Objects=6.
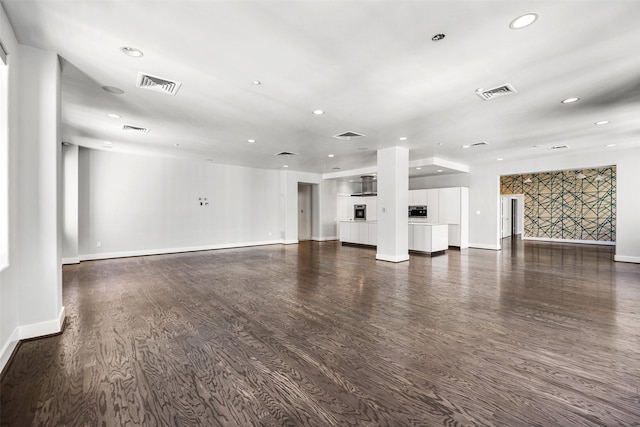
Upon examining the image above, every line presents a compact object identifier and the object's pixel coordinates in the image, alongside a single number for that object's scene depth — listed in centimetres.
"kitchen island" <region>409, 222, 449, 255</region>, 779
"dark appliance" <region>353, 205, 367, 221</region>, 1100
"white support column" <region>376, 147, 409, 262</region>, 663
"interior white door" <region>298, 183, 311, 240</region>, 1212
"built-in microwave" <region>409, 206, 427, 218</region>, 1010
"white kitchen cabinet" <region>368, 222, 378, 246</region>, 921
